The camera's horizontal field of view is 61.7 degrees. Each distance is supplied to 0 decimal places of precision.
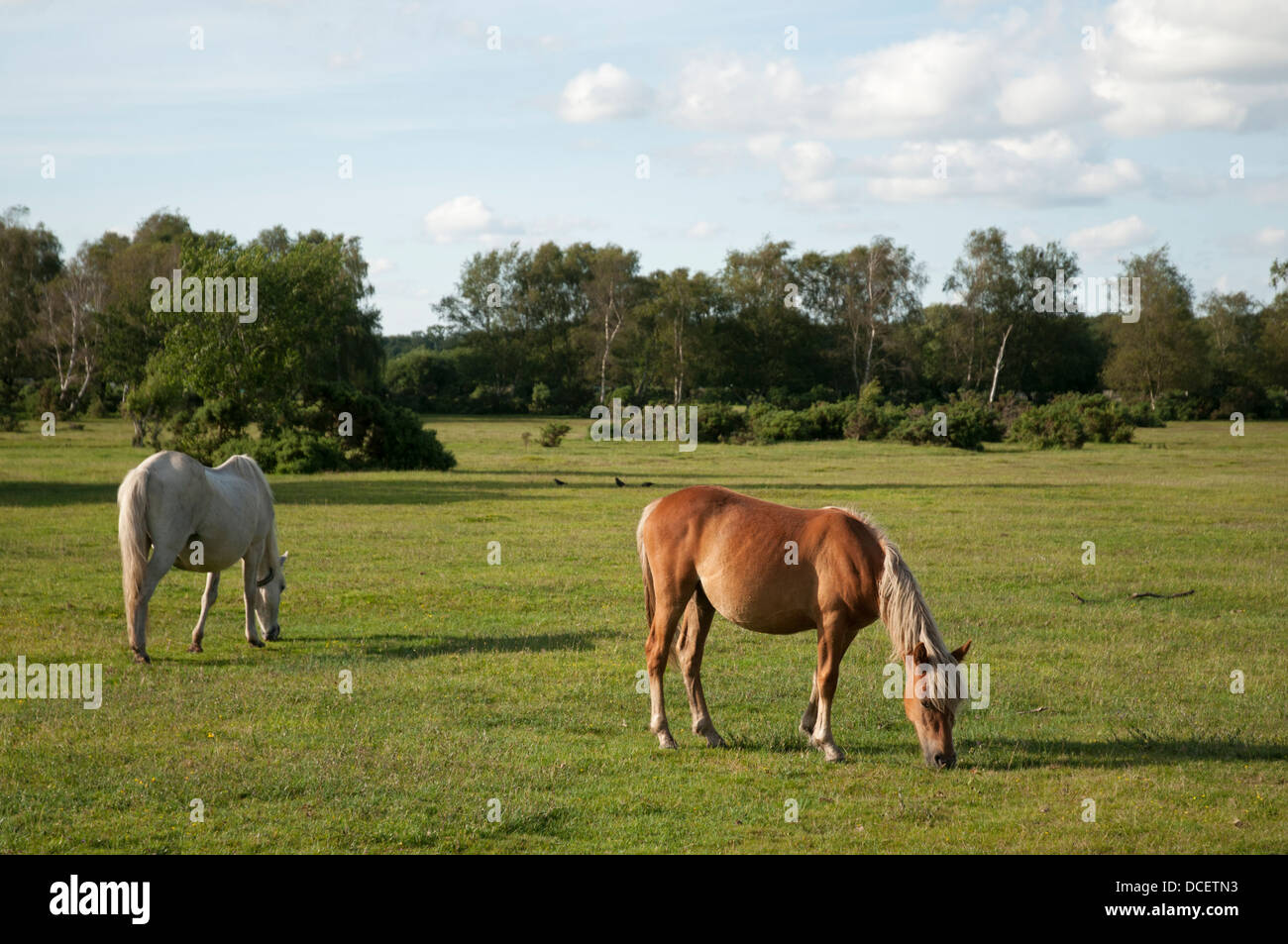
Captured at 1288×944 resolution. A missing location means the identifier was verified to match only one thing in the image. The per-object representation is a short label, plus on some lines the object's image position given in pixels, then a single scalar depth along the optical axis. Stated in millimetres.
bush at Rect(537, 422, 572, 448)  46031
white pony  10570
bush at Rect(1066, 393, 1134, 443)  49156
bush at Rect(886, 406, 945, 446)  48625
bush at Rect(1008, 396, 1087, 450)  48094
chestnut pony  7531
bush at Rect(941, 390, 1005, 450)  47531
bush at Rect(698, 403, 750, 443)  51188
